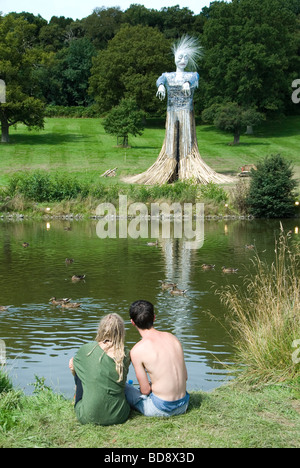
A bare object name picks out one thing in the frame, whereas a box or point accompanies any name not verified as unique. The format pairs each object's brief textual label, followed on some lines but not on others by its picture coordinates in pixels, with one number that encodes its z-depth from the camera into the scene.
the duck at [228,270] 15.43
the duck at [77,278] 14.52
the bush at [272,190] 27.34
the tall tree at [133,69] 55.94
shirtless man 5.80
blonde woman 5.59
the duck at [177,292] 12.93
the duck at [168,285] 13.36
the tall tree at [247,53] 51.34
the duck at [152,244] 20.44
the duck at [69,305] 12.03
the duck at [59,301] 12.04
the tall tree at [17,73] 45.53
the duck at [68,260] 16.83
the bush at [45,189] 29.50
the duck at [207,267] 15.87
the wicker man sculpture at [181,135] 30.66
